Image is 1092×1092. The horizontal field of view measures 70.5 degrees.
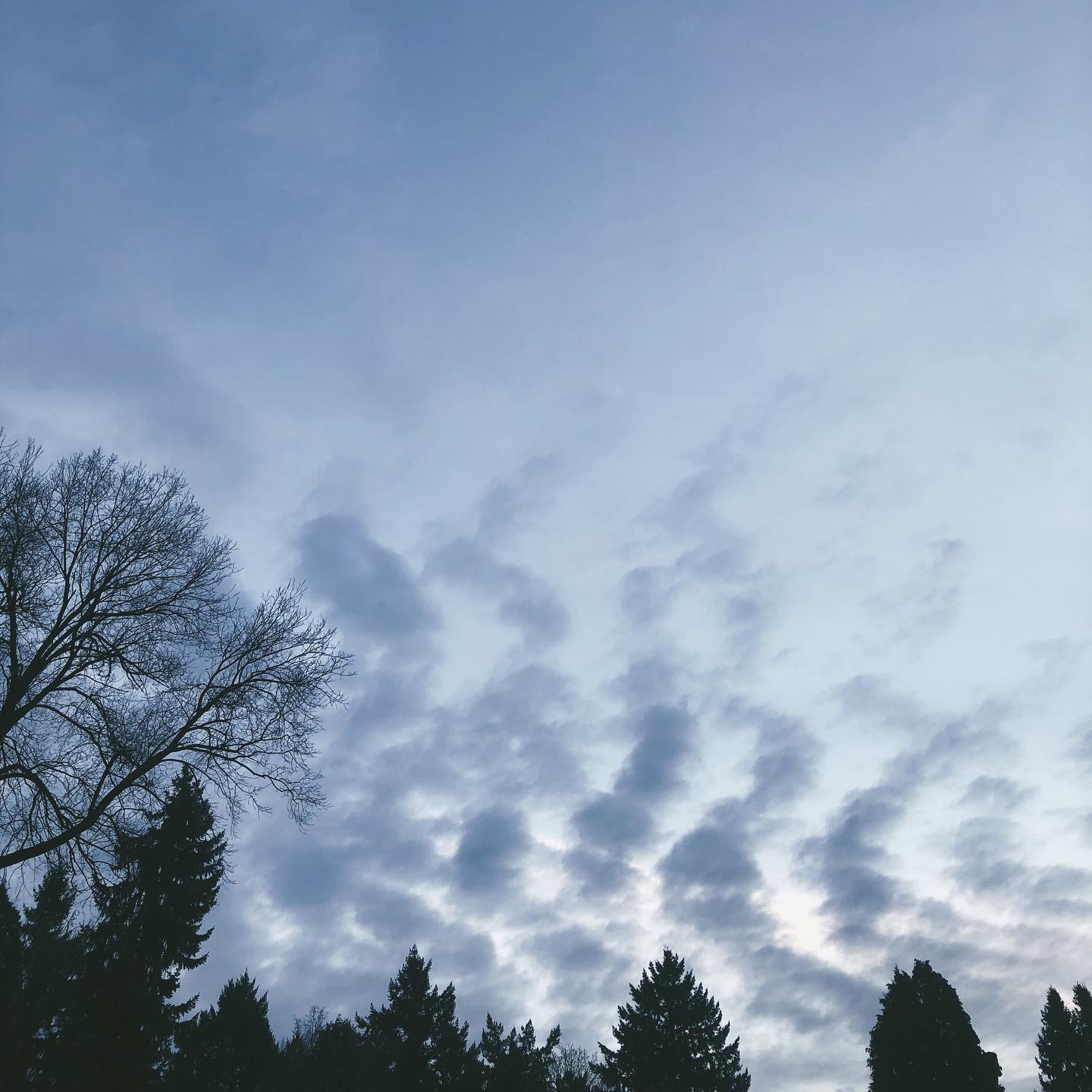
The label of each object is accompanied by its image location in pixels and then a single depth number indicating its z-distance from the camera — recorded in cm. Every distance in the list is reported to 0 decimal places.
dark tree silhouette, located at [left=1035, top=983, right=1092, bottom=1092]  6150
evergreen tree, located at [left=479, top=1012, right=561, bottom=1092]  4166
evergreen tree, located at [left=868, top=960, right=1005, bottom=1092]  5128
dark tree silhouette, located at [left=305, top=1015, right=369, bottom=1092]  3384
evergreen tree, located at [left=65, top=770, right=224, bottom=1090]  2614
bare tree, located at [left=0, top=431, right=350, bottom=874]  1299
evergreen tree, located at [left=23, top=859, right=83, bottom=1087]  2377
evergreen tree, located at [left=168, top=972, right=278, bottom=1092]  3597
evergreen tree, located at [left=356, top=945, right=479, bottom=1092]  4047
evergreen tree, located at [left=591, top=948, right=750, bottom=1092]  4725
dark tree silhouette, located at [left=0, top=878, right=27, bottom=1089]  2395
